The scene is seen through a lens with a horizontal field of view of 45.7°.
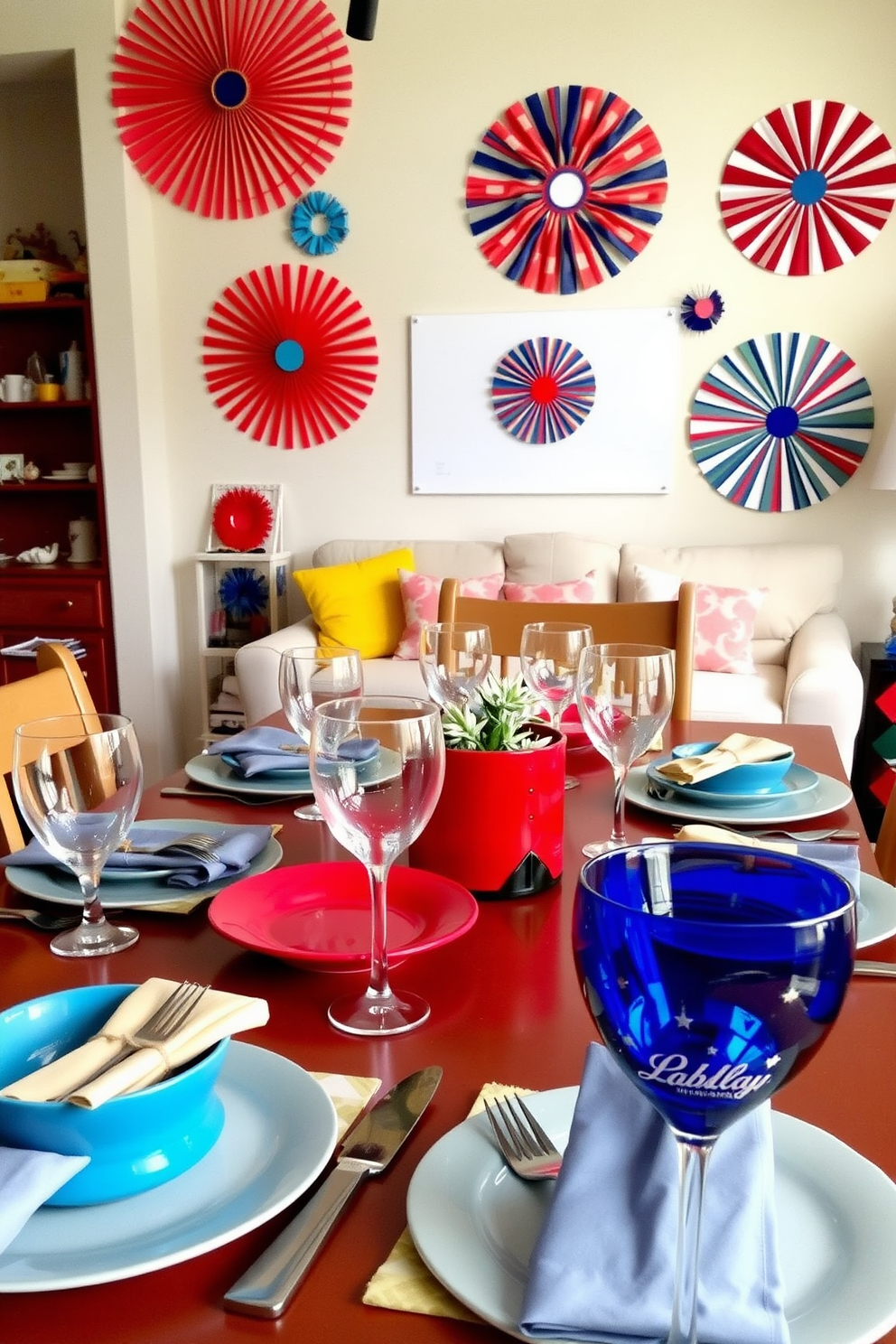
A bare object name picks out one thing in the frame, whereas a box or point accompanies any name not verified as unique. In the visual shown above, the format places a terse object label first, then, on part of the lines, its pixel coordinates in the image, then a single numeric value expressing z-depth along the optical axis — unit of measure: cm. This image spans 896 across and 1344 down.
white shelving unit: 402
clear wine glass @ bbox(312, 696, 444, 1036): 64
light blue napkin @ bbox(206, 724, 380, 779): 125
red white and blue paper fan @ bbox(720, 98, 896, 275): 355
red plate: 75
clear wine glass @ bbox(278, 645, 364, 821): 109
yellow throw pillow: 371
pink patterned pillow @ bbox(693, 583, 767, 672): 338
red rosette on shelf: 409
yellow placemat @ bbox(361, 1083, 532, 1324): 44
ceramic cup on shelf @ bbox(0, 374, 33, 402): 412
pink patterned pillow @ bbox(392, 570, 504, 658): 359
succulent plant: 91
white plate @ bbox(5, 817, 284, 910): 90
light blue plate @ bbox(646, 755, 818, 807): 115
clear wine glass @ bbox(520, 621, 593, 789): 123
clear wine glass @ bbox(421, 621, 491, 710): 120
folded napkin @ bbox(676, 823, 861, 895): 86
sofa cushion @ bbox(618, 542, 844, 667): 360
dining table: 43
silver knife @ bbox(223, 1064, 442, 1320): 44
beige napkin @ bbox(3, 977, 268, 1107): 49
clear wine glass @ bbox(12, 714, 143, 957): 77
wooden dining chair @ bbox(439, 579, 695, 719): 171
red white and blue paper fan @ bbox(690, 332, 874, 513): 369
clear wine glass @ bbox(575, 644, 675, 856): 98
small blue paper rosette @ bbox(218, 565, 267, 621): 405
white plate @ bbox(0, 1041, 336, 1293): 45
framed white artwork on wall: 381
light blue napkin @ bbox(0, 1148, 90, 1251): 44
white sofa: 318
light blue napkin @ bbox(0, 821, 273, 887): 93
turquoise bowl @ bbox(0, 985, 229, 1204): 47
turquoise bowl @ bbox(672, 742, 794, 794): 117
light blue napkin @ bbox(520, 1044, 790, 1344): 41
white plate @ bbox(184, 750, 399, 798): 121
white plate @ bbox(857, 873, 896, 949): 81
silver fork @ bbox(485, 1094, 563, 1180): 51
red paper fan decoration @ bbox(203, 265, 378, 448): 398
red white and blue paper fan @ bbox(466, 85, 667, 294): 369
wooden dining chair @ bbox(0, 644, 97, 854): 125
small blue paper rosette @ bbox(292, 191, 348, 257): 391
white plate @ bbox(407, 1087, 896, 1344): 42
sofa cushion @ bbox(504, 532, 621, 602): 368
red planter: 88
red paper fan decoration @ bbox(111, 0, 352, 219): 381
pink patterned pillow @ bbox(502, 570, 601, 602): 346
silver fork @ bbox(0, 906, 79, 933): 85
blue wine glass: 34
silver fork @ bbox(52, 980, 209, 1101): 53
